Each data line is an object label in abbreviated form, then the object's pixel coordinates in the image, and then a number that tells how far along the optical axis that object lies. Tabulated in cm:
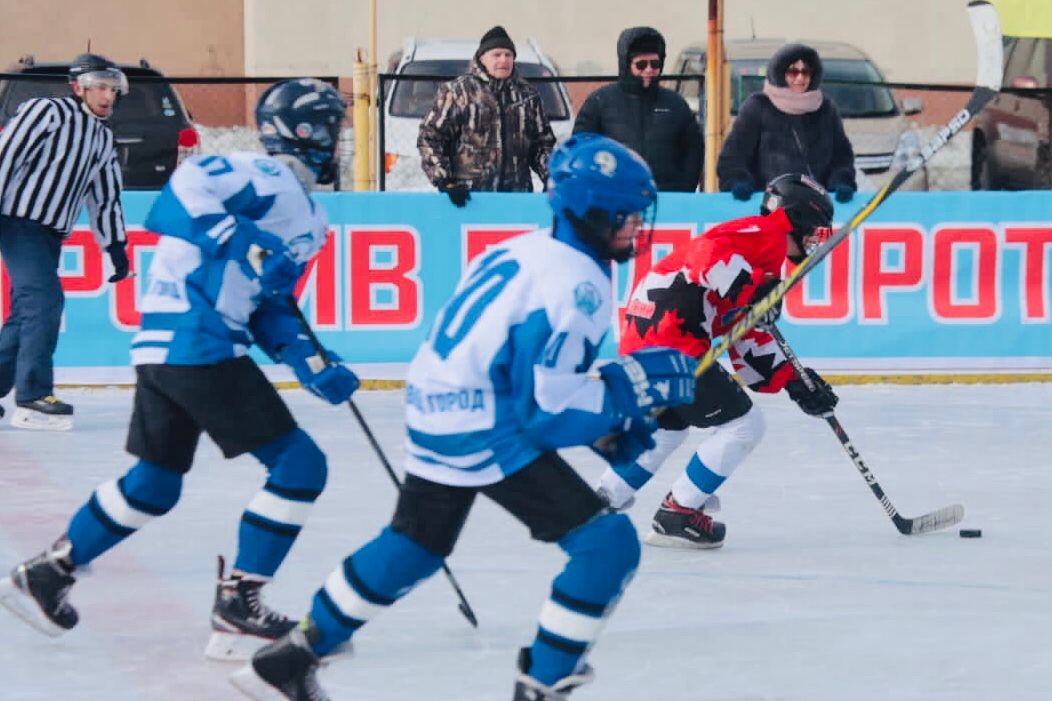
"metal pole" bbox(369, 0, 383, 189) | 2064
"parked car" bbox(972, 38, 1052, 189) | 2777
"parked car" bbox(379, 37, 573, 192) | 2750
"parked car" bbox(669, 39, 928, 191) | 2881
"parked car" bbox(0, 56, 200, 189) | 2781
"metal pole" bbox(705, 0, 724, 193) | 2053
